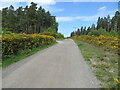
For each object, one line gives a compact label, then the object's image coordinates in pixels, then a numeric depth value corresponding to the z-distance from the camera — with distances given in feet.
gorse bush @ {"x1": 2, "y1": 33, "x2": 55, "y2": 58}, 15.49
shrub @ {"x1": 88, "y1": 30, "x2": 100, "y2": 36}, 58.18
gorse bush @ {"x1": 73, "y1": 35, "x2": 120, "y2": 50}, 22.18
